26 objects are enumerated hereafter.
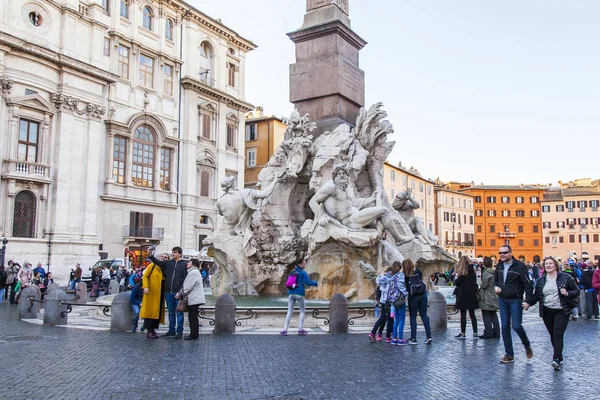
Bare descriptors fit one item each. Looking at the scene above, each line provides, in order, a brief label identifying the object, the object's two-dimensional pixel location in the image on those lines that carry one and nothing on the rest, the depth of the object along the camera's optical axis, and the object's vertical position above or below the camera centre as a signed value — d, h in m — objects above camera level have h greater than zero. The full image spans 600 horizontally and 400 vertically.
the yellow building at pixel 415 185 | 58.97 +7.59
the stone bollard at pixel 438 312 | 9.82 -1.00
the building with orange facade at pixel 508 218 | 81.62 +5.34
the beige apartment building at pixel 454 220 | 71.69 +4.56
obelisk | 14.15 +4.70
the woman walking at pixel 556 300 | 6.53 -0.52
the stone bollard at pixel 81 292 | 16.06 -1.21
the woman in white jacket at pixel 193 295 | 8.49 -0.65
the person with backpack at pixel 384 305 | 8.35 -0.76
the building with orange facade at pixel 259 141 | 48.41 +9.61
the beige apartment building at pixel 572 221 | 76.31 +4.77
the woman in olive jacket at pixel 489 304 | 8.74 -0.76
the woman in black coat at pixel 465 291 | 8.99 -0.58
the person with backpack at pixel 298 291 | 8.97 -0.61
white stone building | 30.05 +7.90
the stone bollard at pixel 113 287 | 19.11 -1.22
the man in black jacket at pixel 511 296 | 6.88 -0.50
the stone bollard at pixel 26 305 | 12.06 -1.18
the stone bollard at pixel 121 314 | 9.55 -1.07
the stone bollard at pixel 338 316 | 9.16 -1.02
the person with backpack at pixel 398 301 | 8.18 -0.68
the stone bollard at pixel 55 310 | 10.62 -1.12
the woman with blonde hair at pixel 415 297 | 8.28 -0.63
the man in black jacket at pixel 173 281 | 8.78 -0.46
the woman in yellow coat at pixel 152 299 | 8.75 -0.74
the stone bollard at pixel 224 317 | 9.10 -1.05
